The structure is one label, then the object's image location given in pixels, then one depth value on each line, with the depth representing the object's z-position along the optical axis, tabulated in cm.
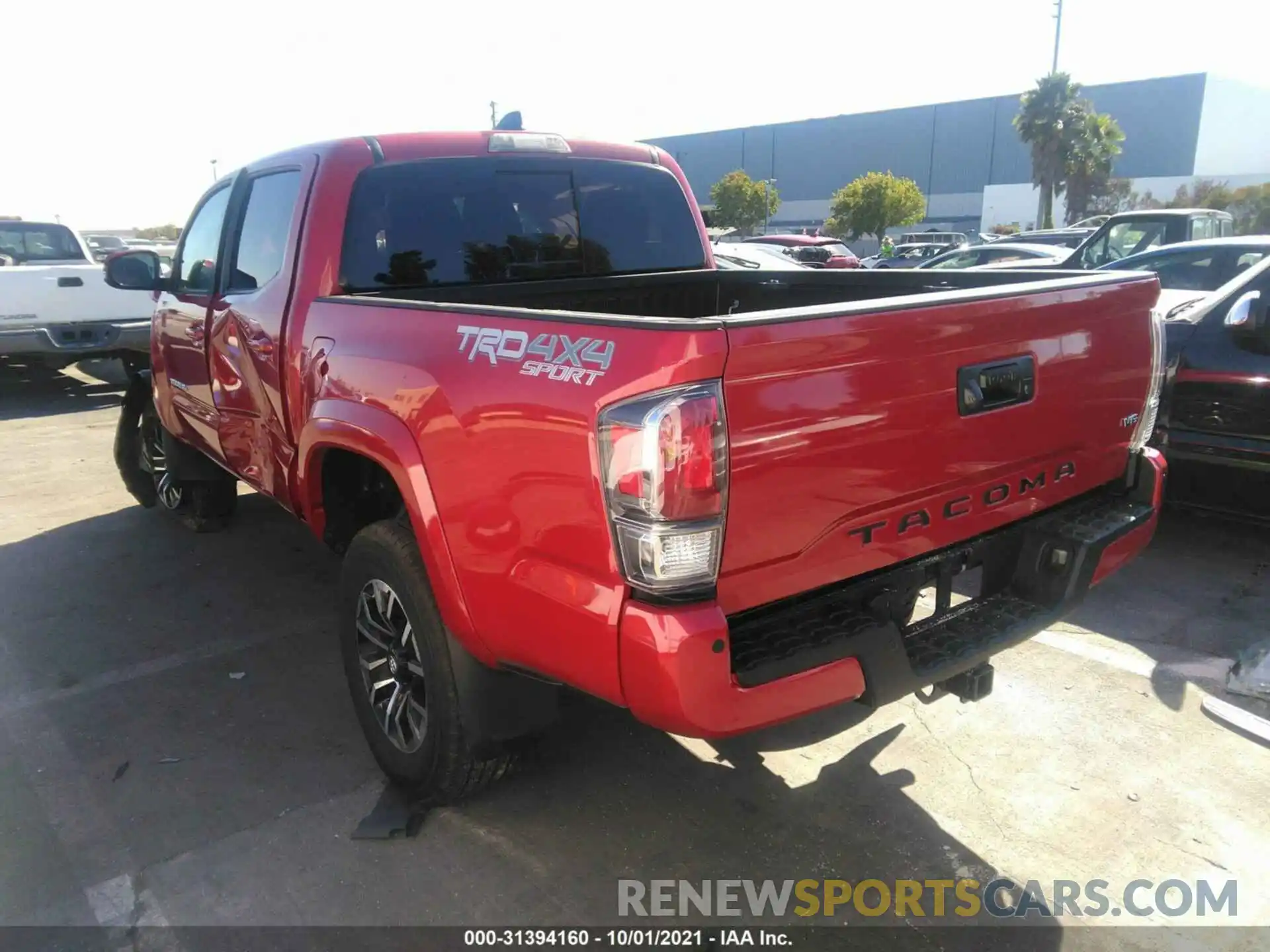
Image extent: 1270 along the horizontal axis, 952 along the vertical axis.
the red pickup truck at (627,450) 196
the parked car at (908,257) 2478
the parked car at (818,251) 2083
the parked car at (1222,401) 450
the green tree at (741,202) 6744
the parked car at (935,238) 3948
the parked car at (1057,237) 2078
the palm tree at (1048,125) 4947
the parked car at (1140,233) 1134
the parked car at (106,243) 2122
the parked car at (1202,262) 699
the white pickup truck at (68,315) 917
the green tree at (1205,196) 4741
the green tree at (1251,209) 4141
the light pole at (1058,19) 4322
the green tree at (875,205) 5544
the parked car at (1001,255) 1395
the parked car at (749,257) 1330
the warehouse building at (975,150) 6850
